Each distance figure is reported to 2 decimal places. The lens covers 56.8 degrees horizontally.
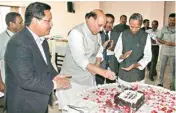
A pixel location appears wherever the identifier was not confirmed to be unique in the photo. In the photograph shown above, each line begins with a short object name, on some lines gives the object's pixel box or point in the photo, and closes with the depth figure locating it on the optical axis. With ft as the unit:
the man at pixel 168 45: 9.40
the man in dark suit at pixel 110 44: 7.87
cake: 4.07
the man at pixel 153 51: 11.00
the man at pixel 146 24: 11.87
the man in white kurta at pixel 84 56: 4.94
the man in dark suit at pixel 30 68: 3.53
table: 4.15
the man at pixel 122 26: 9.91
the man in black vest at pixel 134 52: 6.24
